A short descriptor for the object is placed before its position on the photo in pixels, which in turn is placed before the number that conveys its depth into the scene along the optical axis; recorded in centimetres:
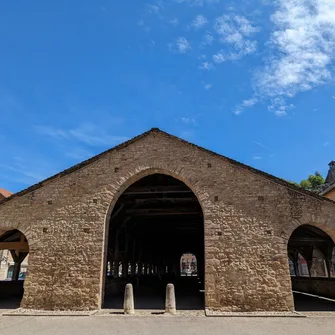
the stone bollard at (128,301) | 906
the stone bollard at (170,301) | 909
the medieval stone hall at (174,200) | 959
